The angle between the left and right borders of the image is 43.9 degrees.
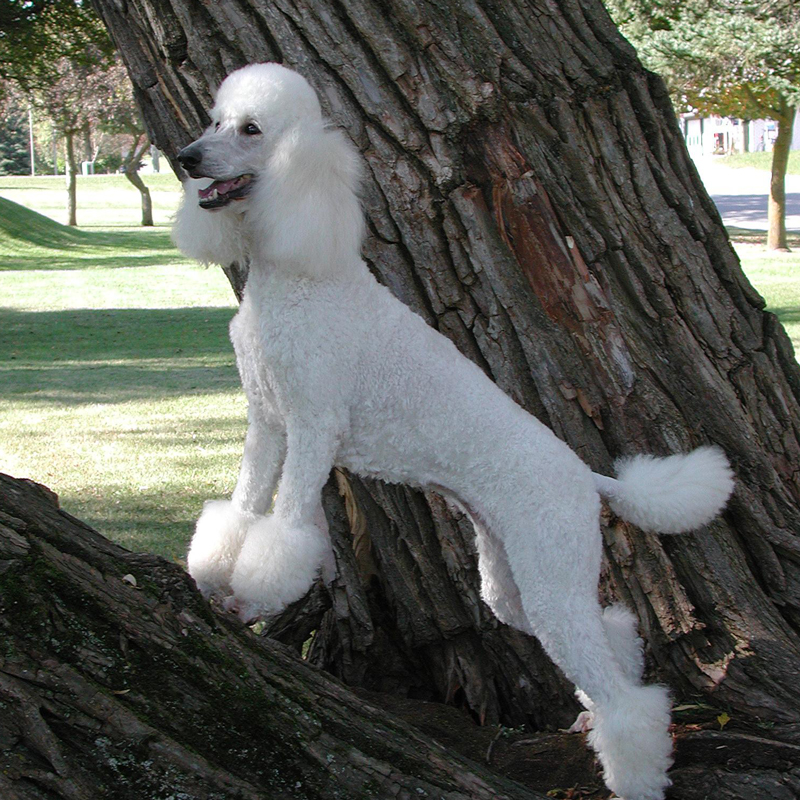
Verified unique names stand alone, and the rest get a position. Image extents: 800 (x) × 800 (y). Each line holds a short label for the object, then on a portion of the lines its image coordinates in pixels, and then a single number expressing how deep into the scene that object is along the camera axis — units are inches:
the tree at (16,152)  2409.0
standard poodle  72.1
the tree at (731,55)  613.9
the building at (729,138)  2007.9
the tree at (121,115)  1039.0
